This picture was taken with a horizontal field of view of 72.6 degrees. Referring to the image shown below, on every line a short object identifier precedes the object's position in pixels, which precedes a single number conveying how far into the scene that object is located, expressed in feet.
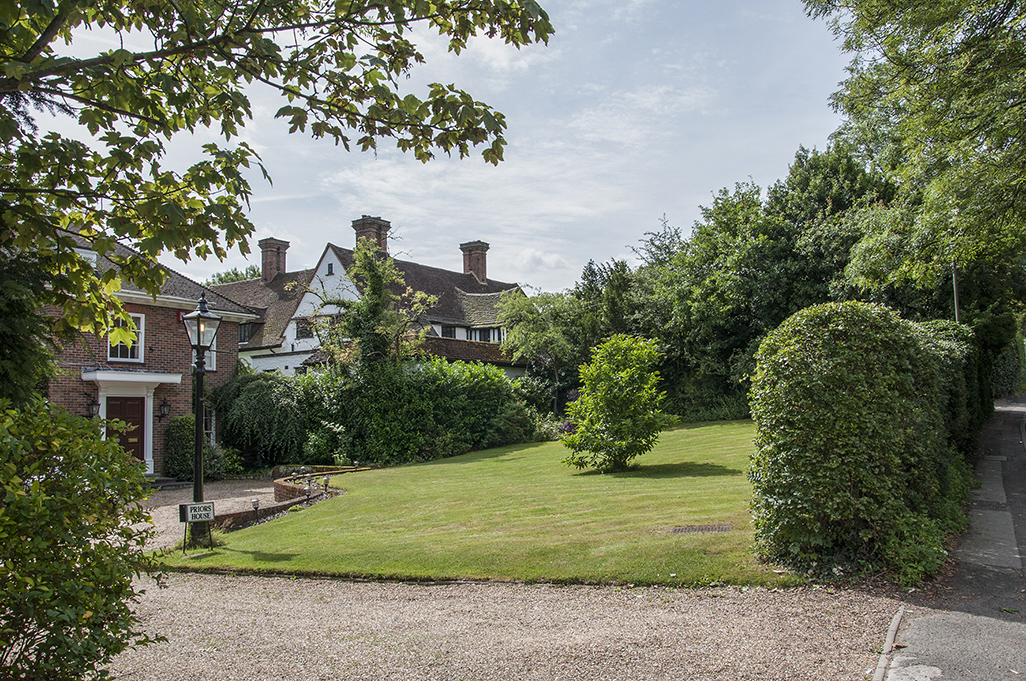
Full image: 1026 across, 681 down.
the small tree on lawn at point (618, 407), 51.80
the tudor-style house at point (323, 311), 119.75
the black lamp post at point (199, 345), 39.37
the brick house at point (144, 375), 70.49
